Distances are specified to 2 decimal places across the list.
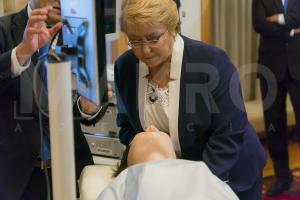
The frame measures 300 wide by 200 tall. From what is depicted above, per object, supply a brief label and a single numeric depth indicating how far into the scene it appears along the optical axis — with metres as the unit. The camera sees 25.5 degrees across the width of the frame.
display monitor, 1.72
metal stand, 1.61
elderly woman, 2.12
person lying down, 1.87
